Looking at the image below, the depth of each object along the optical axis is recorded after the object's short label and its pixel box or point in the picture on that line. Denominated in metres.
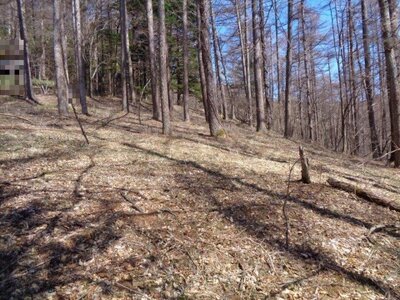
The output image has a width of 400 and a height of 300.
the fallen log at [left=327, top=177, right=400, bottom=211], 5.60
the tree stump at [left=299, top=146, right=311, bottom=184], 5.82
